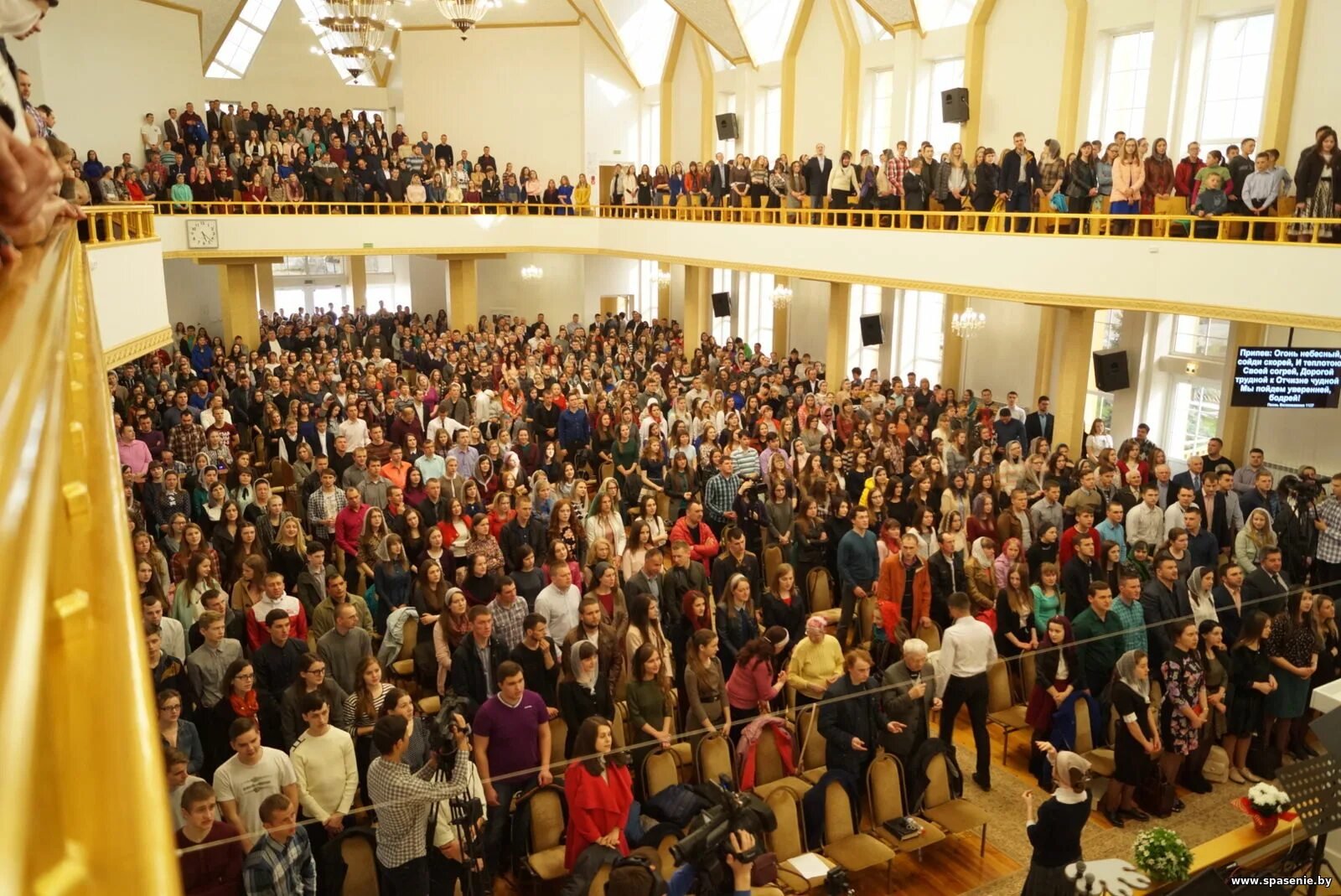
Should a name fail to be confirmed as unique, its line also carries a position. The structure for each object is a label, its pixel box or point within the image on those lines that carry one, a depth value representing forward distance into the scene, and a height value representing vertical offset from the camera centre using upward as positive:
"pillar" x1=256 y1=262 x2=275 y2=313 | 27.02 -2.15
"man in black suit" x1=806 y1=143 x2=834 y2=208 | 16.39 +0.50
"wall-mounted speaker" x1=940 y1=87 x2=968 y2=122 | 17.22 +1.72
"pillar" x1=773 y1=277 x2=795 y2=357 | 22.66 -2.64
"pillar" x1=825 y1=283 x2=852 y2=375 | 17.67 -2.18
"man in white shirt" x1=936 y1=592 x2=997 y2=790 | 6.72 -2.94
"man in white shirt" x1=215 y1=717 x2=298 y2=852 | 4.60 -2.58
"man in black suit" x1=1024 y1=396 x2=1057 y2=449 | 13.18 -2.71
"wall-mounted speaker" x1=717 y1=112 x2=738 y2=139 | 22.48 +1.75
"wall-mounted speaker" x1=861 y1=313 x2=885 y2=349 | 19.67 -2.31
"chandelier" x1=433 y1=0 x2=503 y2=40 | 15.82 +2.94
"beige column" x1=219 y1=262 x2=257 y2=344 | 20.02 -1.88
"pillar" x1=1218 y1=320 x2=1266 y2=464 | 13.29 -2.70
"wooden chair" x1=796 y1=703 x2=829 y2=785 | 6.42 -3.31
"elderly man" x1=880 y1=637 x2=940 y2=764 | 6.26 -2.94
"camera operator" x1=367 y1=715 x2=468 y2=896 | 4.80 -2.79
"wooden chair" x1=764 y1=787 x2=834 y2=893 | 5.77 -3.46
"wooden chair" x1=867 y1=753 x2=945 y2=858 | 6.02 -3.45
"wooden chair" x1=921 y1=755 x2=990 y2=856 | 6.21 -3.62
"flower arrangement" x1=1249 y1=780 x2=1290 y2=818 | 6.14 -3.46
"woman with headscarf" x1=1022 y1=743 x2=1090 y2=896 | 5.26 -3.13
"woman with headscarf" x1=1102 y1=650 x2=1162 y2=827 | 6.47 -3.29
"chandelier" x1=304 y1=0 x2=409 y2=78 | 17.81 +3.14
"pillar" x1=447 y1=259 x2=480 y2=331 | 22.86 -1.96
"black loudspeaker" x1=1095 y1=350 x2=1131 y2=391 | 14.80 -2.27
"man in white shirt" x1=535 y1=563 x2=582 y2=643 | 6.71 -2.56
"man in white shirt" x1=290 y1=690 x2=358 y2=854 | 4.93 -2.69
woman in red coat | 5.22 -2.96
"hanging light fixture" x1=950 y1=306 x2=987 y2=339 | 16.31 -1.77
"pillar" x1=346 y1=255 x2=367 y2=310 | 31.08 -2.25
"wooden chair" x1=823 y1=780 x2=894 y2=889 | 5.77 -3.57
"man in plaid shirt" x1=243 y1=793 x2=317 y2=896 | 4.34 -2.74
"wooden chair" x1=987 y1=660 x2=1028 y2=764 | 7.39 -3.60
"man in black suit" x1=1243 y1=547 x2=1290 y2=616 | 7.61 -2.72
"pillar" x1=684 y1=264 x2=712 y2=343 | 21.34 -2.00
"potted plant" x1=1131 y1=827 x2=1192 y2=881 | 5.55 -3.44
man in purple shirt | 5.46 -2.84
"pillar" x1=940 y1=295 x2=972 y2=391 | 18.38 -2.56
